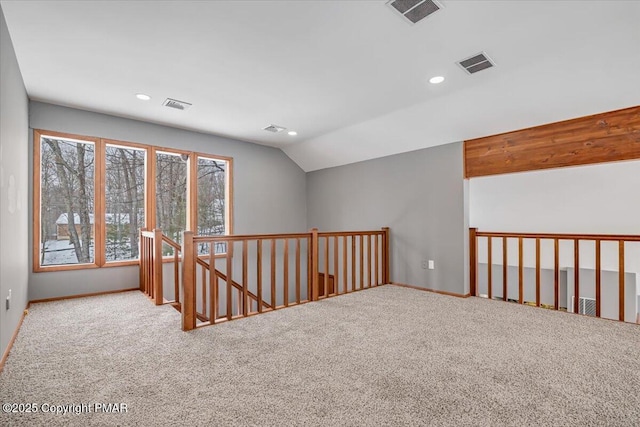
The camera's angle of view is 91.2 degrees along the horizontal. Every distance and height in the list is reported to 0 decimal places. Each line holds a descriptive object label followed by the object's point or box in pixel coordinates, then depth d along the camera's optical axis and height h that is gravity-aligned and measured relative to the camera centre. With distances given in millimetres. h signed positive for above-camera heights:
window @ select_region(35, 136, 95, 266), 3873 +157
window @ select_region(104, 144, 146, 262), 4301 +194
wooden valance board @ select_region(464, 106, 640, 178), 3070 +736
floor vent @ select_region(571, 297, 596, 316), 7186 -2193
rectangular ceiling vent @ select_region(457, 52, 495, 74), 2672 +1317
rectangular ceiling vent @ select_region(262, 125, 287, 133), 4723 +1301
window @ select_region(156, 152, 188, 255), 4711 +285
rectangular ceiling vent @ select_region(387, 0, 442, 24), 2021 +1348
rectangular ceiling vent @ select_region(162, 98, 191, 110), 3723 +1333
